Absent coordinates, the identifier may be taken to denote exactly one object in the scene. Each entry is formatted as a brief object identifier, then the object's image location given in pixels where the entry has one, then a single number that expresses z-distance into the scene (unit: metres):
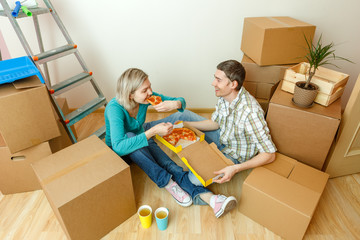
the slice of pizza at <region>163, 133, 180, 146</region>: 1.79
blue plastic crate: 1.50
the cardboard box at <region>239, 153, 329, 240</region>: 1.41
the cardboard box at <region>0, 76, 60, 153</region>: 1.47
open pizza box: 1.64
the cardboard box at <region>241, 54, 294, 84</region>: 2.02
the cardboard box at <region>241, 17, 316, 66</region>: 1.88
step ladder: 1.79
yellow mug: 1.54
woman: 1.65
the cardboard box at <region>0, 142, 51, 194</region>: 1.70
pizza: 1.81
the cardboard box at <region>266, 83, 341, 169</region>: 1.63
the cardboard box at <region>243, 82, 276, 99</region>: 2.12
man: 1.65
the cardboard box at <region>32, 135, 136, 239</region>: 1.32
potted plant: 1.61
